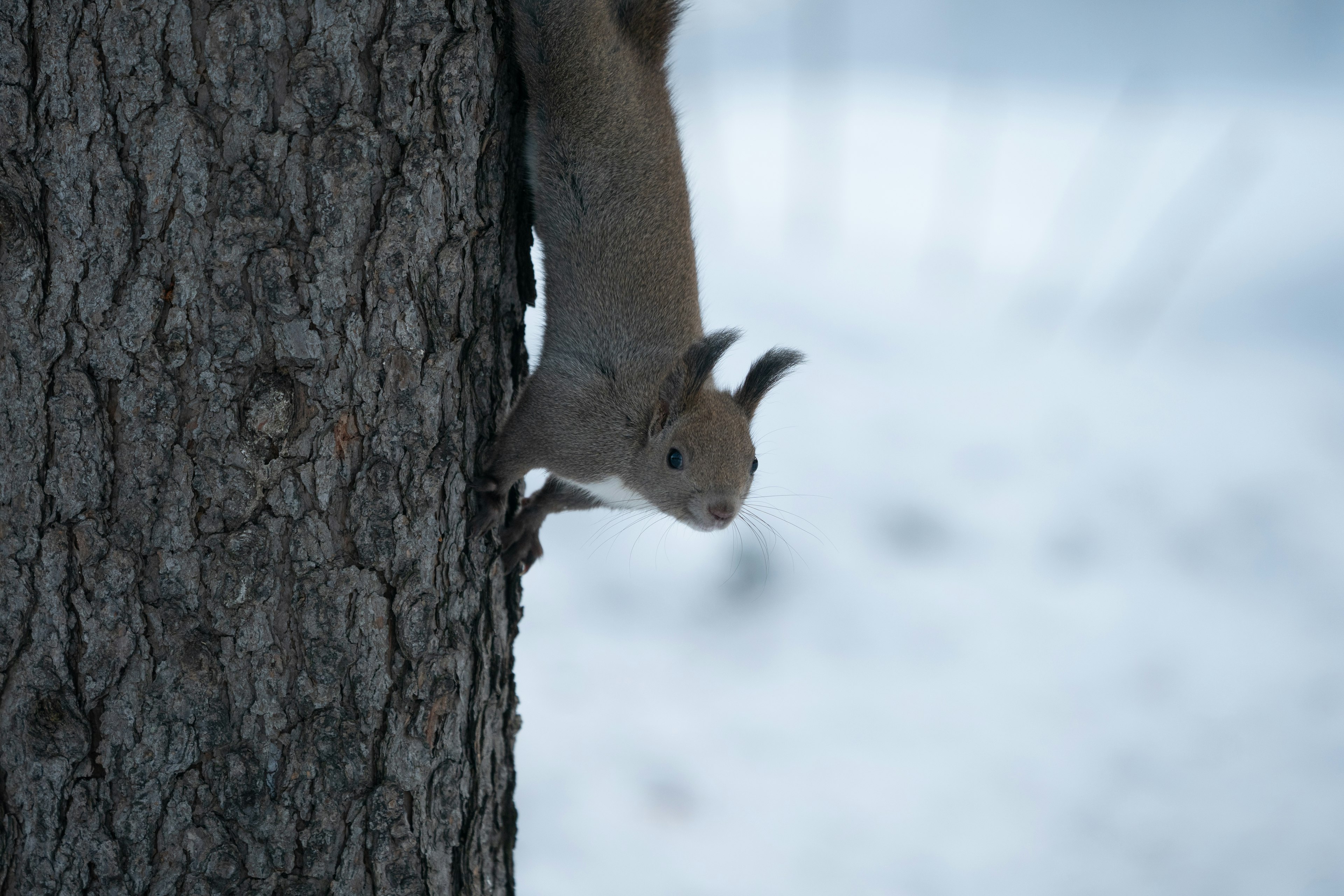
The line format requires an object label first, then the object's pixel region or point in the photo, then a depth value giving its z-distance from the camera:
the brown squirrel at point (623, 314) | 4.36
